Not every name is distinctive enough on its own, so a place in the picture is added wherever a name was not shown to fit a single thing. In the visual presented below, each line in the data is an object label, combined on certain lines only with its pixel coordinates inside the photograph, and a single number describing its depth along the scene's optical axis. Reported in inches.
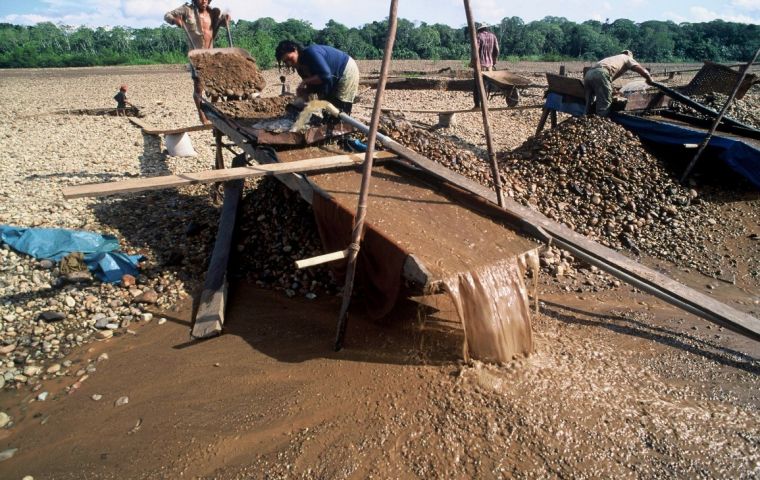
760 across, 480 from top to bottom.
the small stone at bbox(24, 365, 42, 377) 128.7
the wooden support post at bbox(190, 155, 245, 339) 143.1
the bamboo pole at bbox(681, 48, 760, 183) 206.7
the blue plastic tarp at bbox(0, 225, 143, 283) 165.5
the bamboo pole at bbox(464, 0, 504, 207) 115.4
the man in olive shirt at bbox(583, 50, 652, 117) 257.1
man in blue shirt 190.5
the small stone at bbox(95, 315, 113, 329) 147.5
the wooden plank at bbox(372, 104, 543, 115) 354.0
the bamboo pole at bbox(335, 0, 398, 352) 105.0
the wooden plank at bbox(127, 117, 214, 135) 265.8
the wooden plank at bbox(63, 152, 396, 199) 125.6
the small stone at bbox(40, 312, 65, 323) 147.0
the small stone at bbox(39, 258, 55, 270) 166.7
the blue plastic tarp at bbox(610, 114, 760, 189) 209.0
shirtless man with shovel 292.6
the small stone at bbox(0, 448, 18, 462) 104.0
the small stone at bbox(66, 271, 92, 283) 160.9
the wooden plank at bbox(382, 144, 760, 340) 119.9
